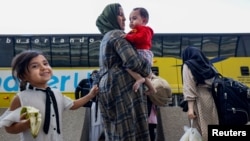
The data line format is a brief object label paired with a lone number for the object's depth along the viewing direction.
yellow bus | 7.35
